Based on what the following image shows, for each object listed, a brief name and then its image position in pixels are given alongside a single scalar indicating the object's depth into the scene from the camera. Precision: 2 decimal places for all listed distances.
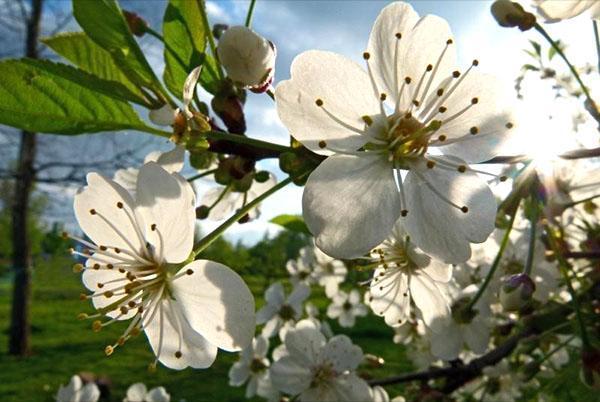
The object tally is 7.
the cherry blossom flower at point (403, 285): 0.12
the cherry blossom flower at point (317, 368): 0.17
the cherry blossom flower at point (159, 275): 0.09
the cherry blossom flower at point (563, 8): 0.07
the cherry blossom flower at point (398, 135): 0.09
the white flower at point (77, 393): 0.21
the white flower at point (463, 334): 0.14
